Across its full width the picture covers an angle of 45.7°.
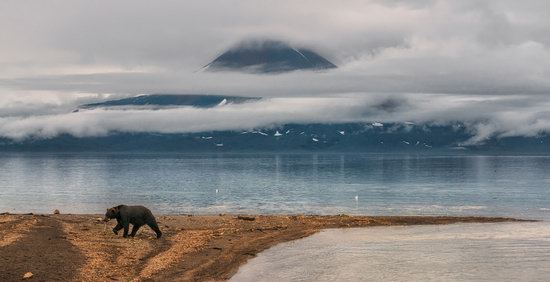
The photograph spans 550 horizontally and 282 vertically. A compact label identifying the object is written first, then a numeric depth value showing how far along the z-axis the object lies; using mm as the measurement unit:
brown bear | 44844
